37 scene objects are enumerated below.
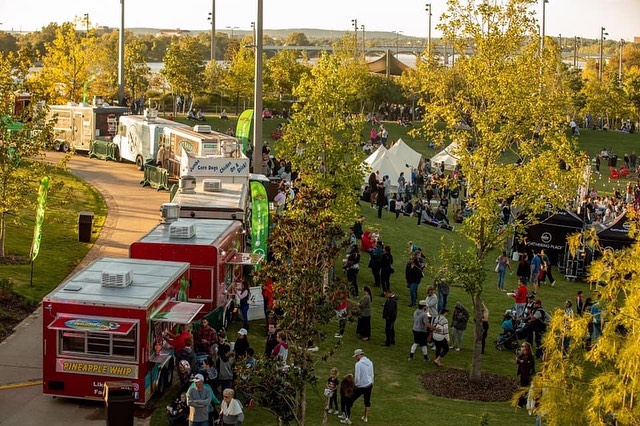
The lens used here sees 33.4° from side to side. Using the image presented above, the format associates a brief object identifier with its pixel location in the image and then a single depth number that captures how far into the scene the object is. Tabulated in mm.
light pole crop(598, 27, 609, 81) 108556
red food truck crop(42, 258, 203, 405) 18531
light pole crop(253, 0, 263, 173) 34125
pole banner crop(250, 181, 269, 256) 27797
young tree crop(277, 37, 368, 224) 28241
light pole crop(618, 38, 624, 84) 99650
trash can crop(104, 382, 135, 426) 16203
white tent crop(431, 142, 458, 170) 56672
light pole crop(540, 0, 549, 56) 92562
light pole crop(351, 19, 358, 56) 101812
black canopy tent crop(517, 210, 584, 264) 36875
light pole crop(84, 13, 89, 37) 67750
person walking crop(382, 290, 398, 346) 25078
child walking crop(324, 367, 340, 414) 18119
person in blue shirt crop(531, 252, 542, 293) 33969
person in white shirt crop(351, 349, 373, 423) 19641
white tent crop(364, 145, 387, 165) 53688
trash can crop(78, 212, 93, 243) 32625
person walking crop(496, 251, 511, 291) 33625
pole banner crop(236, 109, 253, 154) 42969
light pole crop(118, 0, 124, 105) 56375
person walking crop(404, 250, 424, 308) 29109
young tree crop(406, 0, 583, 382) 22641
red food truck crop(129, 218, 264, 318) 22984
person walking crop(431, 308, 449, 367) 24297
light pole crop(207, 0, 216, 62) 81075
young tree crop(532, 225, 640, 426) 14094
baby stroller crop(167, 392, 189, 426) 17828
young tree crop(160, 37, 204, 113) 71688
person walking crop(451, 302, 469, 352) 25641
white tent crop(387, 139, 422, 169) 53438
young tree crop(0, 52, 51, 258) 28188
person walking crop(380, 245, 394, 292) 29766
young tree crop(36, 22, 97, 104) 64062
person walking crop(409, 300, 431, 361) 24297
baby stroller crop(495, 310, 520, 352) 26672
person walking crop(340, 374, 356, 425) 19281
